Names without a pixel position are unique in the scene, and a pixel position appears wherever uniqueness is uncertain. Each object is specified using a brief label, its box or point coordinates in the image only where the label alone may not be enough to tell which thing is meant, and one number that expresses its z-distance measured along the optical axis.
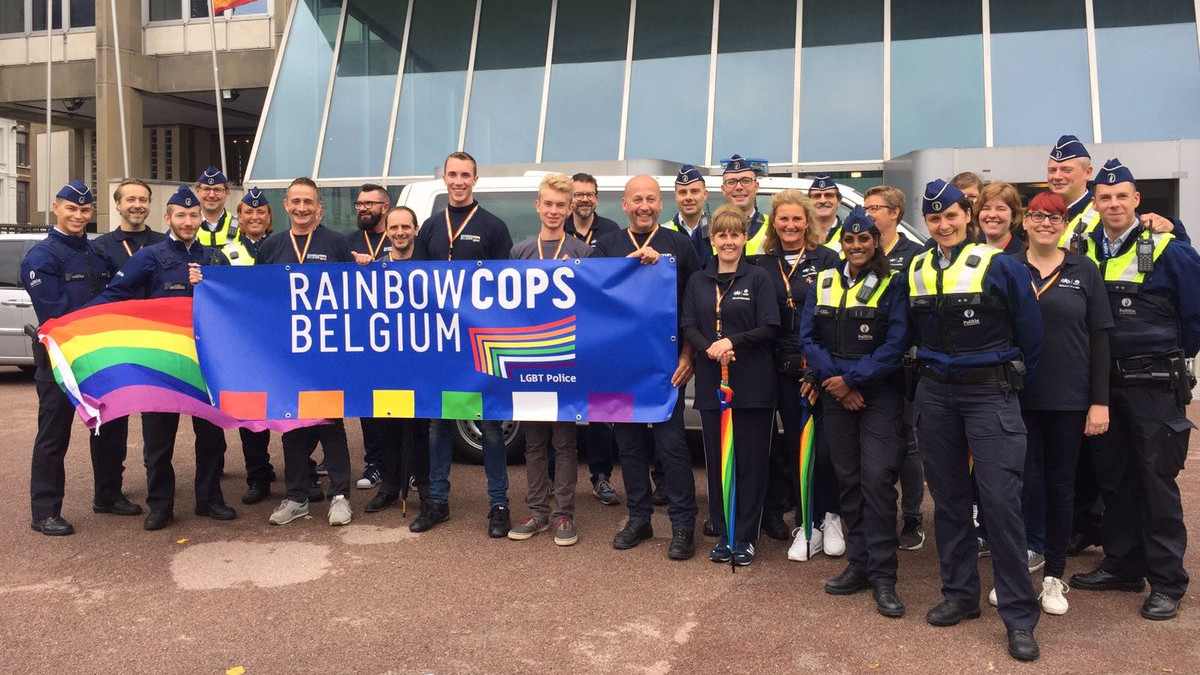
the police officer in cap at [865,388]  4.40
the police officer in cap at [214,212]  6.86
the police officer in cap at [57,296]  5.79
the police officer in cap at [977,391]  3.94
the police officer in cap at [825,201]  5.85
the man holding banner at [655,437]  5.21
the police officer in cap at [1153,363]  4.31
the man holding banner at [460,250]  5.66
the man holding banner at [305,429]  5.97
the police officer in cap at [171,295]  5.86
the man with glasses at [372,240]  6.48
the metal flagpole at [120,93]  20.98
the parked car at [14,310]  12.02
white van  7.41
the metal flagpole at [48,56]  22.36
